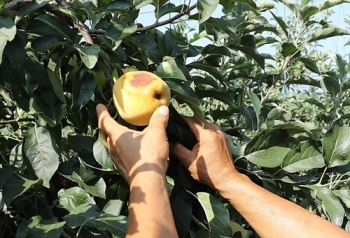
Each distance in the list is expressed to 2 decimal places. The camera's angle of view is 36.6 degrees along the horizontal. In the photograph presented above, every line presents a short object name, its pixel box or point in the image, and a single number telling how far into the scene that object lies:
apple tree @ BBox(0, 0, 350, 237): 0.99
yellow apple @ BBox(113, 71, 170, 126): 1.01
